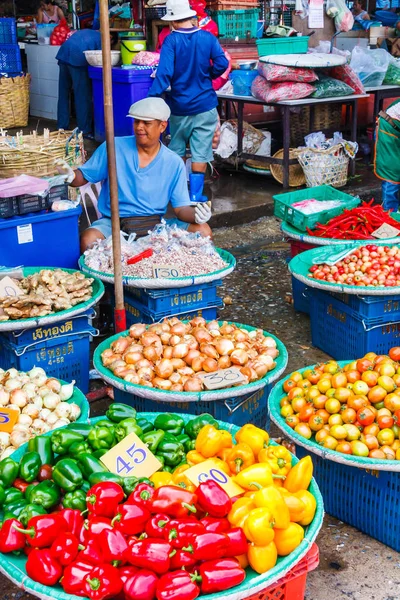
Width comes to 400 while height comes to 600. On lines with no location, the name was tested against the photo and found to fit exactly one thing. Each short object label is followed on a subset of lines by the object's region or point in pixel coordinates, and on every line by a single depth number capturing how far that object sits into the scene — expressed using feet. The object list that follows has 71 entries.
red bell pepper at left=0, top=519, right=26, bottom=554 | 8.16
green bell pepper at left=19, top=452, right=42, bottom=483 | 9.36
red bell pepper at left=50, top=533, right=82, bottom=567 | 7.83
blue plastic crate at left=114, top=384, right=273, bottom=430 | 12.43
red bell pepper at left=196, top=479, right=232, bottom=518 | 8.29
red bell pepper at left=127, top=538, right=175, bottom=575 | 7.52
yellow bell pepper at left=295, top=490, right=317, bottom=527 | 8.71
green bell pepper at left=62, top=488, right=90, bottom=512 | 8.72
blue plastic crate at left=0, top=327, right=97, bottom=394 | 14.42
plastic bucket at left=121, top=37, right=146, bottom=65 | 30.40
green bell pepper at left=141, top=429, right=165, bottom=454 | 9.75
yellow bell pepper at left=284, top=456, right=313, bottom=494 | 9.07
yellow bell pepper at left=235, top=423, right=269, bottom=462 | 9.68
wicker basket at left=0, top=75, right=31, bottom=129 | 34.30
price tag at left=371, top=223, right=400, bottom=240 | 18.80
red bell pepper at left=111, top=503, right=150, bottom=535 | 8.00
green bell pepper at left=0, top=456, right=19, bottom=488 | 9.32
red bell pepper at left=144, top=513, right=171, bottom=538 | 7.89
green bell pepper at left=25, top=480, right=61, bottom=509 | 8.81
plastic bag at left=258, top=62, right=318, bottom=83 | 28.81
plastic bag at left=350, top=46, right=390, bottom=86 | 33.04
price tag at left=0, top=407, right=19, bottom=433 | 11.27
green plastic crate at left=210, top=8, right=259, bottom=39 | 34.06
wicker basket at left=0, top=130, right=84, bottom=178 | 17.75
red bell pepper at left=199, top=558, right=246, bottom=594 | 7.57
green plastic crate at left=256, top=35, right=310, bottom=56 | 31.32
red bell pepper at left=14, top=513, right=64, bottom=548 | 8.06
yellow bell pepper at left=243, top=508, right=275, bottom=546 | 7.91
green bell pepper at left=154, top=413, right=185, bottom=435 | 10.35
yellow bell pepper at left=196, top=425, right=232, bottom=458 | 9.55
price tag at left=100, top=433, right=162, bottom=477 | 9.30
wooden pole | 13.39
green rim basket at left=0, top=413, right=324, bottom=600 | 7.64
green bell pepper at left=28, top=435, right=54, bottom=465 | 9.72
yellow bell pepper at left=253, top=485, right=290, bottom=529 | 8.20
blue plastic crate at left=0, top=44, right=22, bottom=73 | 35.88
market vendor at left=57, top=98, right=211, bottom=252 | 18.16
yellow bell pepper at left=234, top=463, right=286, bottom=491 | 8.80
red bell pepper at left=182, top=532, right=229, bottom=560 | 7.70
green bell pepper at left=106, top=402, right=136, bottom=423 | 10.54
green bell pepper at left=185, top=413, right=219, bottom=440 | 10.23
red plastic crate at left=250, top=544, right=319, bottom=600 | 8.18
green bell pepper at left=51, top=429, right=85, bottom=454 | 9.75
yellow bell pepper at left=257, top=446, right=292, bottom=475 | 9.32
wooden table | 29.02
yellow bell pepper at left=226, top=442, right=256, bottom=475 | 9.31
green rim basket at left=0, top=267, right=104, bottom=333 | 13.80
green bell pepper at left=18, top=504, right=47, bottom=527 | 8.40
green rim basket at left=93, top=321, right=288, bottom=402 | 12.07
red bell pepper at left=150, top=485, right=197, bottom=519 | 8.20
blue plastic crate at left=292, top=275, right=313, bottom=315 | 19.53
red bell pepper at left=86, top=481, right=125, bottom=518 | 8.38
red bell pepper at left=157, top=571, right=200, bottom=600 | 7.33
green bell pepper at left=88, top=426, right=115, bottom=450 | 9.75
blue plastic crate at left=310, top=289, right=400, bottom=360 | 16.05
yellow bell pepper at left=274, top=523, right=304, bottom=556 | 8.23
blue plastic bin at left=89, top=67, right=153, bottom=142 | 29.68
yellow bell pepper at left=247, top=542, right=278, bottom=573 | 7.94
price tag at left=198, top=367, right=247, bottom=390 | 12.21
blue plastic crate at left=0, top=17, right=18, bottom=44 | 36.37
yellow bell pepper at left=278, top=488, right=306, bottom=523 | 8.55
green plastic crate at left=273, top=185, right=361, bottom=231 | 19.65
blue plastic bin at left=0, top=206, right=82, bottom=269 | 16.42
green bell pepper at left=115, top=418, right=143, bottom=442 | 9.97
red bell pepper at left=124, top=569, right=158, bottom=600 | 7.42
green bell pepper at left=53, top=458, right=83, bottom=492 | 8.95
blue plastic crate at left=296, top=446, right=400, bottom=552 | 10.90
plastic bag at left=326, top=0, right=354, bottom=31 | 37.76
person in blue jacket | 24.72
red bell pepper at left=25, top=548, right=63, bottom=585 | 7.73
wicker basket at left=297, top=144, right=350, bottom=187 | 29.14
